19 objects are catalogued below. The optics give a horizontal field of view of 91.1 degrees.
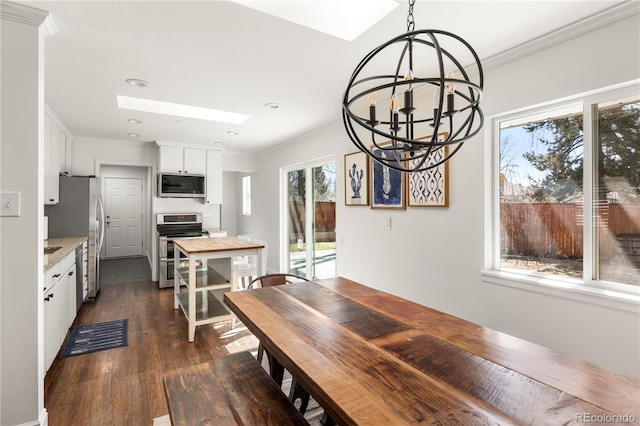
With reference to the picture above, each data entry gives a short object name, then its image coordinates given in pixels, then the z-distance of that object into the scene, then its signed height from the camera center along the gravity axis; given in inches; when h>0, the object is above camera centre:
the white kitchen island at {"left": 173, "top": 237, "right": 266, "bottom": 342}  118.6 -27.7
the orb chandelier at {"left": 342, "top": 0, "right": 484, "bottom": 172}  43.5 +37.1
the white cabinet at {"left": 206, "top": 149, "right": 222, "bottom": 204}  218.2 +25.5
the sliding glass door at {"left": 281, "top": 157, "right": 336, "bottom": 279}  173.5 -3.3
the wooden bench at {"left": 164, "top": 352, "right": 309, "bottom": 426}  47.6 -31.1
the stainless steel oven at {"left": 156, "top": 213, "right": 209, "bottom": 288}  189.6 -12.6
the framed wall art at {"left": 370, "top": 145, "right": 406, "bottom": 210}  117.9 +10.2
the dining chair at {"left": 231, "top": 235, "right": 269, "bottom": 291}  128.0 -23.0
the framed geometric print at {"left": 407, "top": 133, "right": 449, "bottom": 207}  101.8 +9.6
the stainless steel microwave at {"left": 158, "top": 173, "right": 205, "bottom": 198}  198.7 +18.3
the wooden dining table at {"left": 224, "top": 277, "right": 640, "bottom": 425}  33.0 -20.5
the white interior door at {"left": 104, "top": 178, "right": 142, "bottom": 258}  282.7 -3.4
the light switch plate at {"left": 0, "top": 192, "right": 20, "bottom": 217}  64.8 +1.9
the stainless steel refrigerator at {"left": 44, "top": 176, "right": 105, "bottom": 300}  156.8 -0.4
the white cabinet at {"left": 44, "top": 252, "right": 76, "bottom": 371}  90.7 -30.7
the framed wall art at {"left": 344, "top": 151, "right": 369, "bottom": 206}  136.2 +15.5
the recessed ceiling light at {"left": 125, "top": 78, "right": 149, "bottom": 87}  103.3 +43.9
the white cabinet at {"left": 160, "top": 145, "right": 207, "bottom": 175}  201.5 +35.4
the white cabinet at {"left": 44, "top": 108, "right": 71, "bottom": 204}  130.9 +27.9
